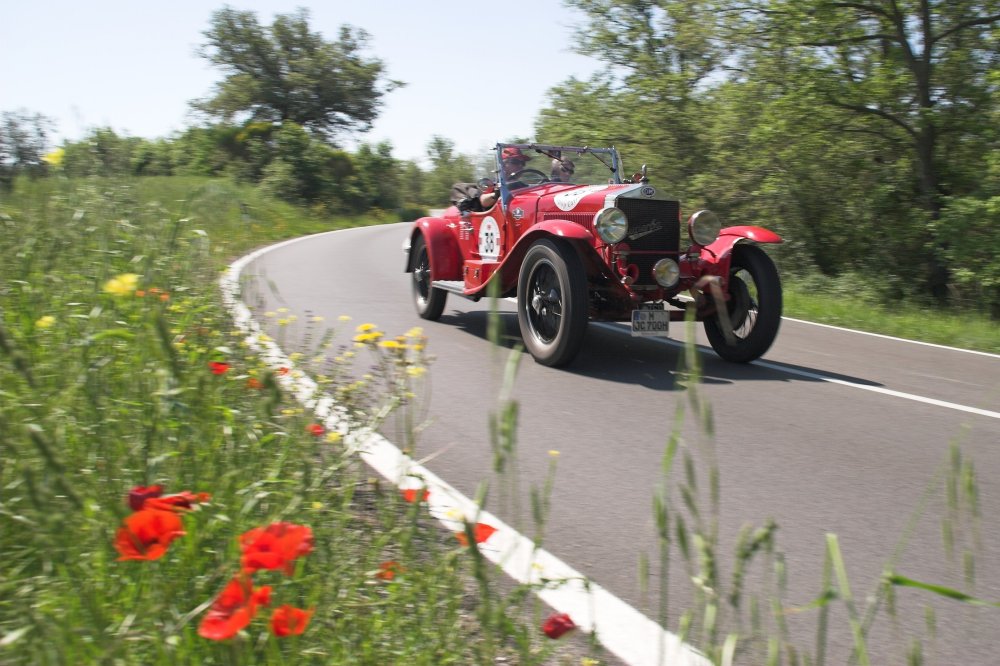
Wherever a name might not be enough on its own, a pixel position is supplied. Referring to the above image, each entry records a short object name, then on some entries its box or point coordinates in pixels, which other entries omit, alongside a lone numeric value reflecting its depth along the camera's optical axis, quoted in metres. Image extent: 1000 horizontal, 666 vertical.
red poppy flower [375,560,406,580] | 2.22
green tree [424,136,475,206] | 69.44
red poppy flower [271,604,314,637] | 1.58
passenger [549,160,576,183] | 8.74
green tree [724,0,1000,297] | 13.32
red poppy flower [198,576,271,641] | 1.44
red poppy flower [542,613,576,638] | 1.88
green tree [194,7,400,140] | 49.50
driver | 8.52
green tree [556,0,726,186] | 17.84
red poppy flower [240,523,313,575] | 1.52
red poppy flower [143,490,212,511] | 1.69
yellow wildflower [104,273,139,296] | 2.43
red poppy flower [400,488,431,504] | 2.13
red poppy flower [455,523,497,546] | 2.06
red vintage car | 6.80
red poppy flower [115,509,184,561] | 1.60
